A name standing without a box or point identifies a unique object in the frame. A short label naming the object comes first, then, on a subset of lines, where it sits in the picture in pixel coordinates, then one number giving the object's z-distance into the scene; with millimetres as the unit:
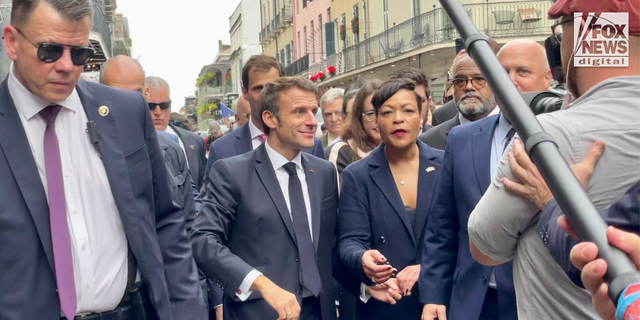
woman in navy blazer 4336
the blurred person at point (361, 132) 5980
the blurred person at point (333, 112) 8016
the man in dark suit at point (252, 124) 6230
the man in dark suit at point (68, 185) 2795
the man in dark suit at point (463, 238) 3709
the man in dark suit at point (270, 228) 4133
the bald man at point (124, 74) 5820
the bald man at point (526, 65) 4641
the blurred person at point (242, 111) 9258
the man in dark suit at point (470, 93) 5266
